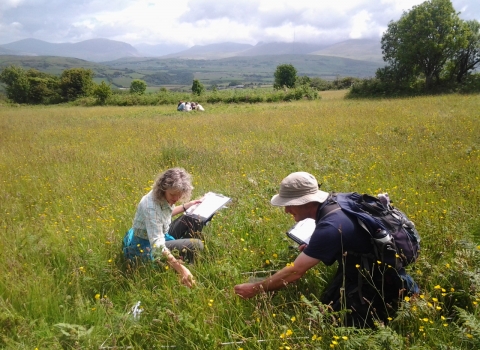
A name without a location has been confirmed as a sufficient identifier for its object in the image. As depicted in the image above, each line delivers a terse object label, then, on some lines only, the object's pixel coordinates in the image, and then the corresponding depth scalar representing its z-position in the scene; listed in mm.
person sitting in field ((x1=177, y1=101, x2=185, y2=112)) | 20362
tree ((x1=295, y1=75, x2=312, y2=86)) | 52575
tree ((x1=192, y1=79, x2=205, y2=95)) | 40566
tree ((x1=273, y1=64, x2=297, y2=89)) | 55719
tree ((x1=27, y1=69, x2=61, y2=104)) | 46438
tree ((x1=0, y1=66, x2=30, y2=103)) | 49031
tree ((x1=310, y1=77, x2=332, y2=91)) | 55312
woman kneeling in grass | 3211
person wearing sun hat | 2240
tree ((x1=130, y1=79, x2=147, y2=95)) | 63991
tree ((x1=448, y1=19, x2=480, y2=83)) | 25297
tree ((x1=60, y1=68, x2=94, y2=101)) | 45375
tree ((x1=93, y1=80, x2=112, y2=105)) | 33312
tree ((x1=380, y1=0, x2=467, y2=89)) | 25078
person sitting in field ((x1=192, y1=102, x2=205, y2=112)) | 20978
